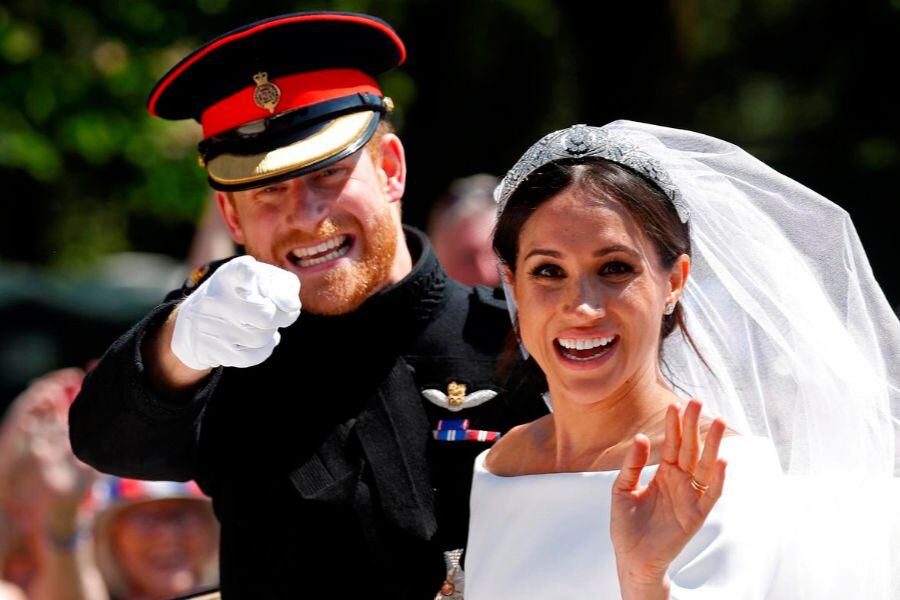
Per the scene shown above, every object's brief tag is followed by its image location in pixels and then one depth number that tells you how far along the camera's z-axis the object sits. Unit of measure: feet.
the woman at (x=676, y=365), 14.55
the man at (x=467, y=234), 32.58
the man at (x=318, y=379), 19.03
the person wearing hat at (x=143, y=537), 27.55
